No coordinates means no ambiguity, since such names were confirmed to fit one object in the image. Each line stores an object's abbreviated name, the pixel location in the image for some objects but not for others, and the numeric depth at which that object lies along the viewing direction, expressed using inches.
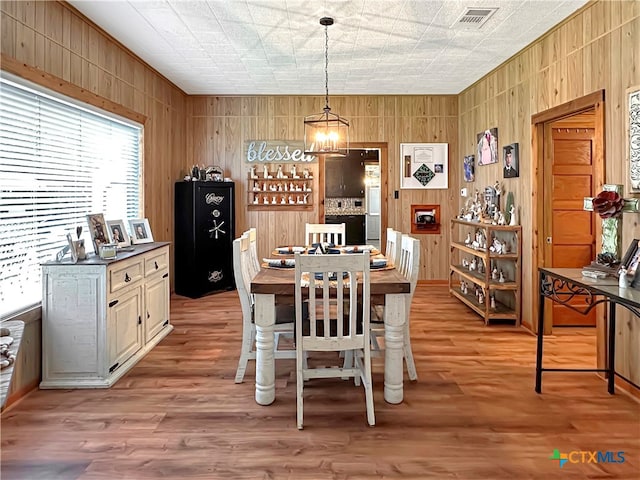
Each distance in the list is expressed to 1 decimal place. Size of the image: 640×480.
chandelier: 159.9
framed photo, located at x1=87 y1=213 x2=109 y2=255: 142.3
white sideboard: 124.1
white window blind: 118.6
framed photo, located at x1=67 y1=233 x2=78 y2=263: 127.5
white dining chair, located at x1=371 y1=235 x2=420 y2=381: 125.3
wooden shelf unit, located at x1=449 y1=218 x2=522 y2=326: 189.0
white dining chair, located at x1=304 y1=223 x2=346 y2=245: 202.5
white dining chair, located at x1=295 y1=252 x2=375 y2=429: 100.9
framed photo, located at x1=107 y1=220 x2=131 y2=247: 159.6
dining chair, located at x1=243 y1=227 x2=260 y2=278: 156.3
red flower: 119.3
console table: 104.3
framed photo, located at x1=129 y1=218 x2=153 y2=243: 180.7
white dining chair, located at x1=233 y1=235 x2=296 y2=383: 123.8
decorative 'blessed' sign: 270.8
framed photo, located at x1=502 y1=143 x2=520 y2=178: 192.2
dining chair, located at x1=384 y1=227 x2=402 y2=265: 158.2
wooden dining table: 112.0
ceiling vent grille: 146.5
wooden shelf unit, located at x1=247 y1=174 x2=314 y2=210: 272.5
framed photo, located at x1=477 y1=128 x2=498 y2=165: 215.0
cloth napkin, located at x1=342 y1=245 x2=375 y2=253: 163.8
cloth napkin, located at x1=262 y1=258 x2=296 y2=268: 137.2
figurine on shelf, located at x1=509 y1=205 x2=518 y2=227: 192.9
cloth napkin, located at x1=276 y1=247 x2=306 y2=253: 165.5
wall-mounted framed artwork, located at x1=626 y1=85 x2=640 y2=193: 116.7
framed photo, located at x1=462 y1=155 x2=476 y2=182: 247.3
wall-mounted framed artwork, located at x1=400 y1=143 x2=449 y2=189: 273.0
